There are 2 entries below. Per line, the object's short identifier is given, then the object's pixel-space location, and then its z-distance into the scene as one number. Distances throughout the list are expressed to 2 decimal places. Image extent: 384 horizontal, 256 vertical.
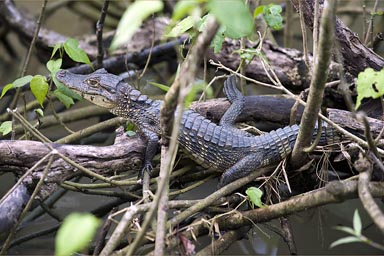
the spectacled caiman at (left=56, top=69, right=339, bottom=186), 5.66
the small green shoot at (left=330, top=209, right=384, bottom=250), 3.28
